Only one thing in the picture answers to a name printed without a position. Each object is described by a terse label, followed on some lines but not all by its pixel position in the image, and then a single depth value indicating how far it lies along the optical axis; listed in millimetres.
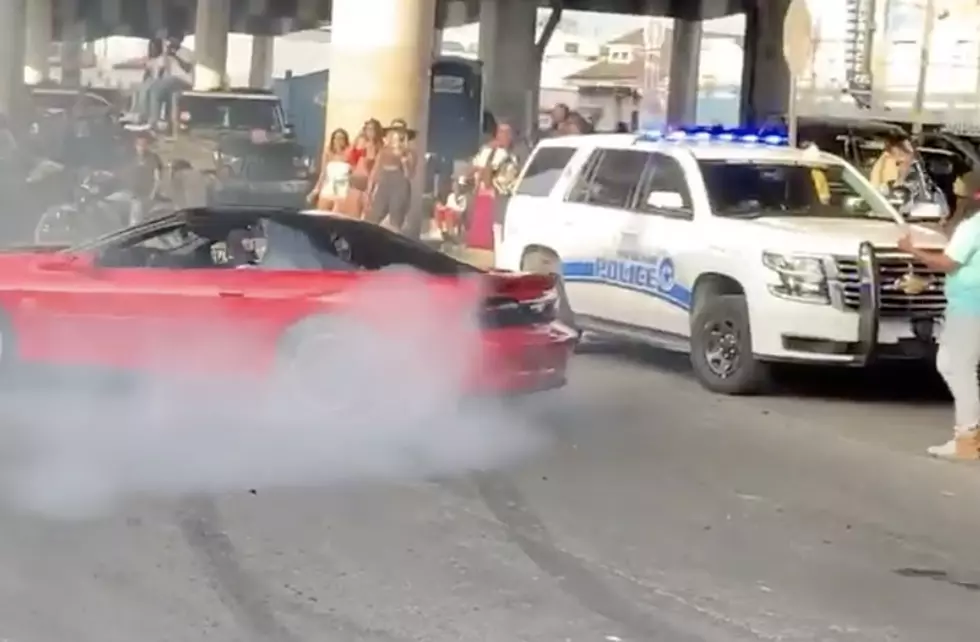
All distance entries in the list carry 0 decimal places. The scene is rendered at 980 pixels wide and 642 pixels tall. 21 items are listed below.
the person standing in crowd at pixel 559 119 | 25556
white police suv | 12352
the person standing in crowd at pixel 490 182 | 20703
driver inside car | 10875
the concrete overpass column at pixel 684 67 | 48750
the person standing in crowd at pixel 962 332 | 10570
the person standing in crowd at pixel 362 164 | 20531
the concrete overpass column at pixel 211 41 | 44312
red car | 10594
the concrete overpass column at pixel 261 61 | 49125
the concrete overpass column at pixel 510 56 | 44844
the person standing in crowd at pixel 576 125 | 24609
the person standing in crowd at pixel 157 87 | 27031
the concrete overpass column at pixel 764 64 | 40594
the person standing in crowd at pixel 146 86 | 27484
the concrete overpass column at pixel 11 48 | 36344
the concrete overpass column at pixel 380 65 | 25047
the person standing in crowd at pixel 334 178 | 20422
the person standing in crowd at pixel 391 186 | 20359
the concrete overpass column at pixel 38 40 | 45375
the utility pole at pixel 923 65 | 18203
